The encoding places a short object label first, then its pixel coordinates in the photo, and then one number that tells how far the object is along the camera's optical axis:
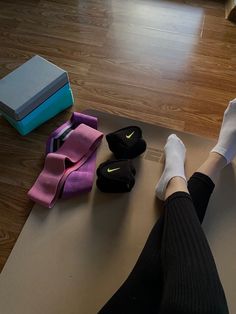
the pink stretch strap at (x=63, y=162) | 1.04
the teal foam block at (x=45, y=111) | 1.14
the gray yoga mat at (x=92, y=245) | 0.90
